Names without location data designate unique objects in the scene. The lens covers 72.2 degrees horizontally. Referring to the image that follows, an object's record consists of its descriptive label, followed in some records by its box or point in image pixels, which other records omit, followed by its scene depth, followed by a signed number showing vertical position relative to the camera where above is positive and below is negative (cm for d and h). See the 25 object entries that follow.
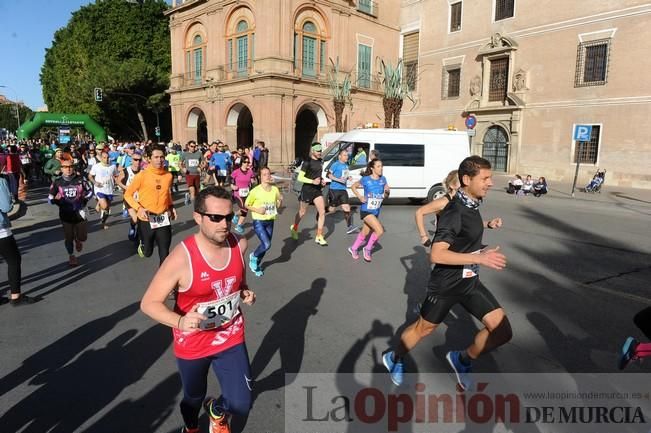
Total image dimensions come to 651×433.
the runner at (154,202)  602 -76
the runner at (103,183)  1063 -90
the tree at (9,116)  9775 +624
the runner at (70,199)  716 -87
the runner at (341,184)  974 -82
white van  1427 -17
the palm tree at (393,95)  2644 +318
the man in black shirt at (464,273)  336 -97
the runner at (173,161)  1568 -52
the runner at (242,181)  945 -73
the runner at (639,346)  270 -118
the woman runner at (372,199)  777 -89
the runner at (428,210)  470 -65
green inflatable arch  3694 +184
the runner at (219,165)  1780 -74
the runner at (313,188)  898 -83
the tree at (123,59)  4034 +823
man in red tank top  254 -93
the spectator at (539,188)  1933 -163
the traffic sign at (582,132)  1897 +78
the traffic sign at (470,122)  2058 +125
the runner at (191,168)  1399 -69
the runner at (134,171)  863 -56
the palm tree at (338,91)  2939 +381
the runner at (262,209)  680 -93
